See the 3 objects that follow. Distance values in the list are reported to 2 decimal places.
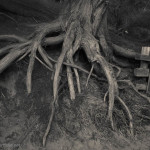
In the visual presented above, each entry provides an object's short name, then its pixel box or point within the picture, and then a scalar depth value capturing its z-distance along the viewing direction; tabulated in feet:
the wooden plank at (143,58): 19.22
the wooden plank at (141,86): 19.15
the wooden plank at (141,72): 19.40
